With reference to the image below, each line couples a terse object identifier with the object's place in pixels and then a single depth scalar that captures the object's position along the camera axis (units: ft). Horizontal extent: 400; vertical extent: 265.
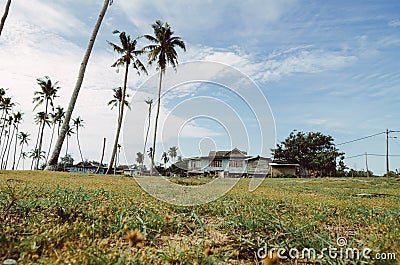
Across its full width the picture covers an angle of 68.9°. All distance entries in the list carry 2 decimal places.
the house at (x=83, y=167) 241.55
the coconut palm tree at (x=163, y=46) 93.71
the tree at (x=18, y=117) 171.34
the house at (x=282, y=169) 153.53
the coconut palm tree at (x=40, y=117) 161.38
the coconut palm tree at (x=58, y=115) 155.21
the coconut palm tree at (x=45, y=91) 126.82
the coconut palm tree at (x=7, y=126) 174.79
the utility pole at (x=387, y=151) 94.98
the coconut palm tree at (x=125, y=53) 94.73
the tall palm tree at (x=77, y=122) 189.88
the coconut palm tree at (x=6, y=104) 148.99
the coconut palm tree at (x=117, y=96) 118.01
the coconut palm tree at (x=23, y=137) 219.41
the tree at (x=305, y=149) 180.04
